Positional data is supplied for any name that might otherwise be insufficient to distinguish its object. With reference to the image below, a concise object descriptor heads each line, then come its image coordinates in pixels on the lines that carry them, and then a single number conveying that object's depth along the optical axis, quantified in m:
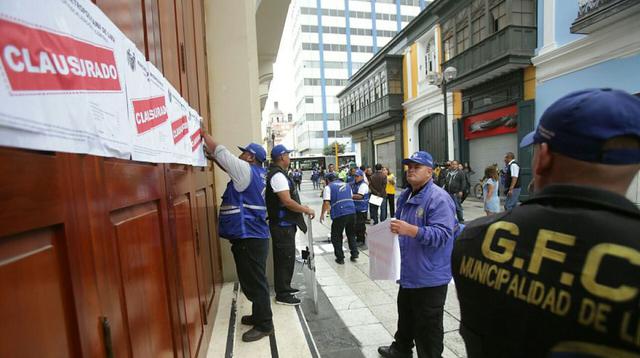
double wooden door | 0.75
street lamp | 10.68
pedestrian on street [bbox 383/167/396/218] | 10.61
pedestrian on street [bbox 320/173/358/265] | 6.38
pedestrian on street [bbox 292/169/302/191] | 25.50
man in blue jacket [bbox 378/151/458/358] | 2.60
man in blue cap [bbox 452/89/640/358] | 0.83
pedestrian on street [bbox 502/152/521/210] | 7.67
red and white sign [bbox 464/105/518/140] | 13.34
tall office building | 54.41
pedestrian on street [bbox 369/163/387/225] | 9.06
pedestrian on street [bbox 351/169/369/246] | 7.69
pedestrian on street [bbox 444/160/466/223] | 9.28
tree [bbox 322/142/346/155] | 46.44
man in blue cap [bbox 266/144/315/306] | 3.91
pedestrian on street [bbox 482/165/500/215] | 7.09
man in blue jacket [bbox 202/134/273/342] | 3.34
